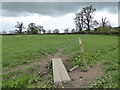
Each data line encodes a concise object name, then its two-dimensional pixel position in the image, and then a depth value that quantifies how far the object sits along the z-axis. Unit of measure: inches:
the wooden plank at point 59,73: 119.7
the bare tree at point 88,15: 1439.7
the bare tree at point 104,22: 1488.3
